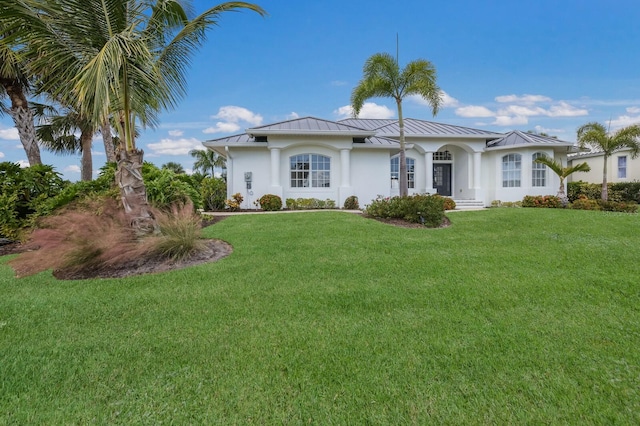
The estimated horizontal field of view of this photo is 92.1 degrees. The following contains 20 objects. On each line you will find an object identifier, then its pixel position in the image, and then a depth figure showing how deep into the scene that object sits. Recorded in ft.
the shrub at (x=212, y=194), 50.60
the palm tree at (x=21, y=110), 42.06
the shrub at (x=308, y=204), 50.26
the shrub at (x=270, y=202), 47.98
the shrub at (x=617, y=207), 42.61
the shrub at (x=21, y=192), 30.66
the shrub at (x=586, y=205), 46.09
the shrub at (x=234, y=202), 49.19
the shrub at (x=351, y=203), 51.11
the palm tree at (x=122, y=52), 18.29
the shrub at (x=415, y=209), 32.17
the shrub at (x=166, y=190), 31.04
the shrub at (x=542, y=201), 53.01
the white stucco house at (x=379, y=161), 50.83
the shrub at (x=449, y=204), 51.57
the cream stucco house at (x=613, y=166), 71.05
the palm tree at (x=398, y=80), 44.29
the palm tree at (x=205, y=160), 128.26
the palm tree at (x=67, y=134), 57.41
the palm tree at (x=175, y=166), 142.92
